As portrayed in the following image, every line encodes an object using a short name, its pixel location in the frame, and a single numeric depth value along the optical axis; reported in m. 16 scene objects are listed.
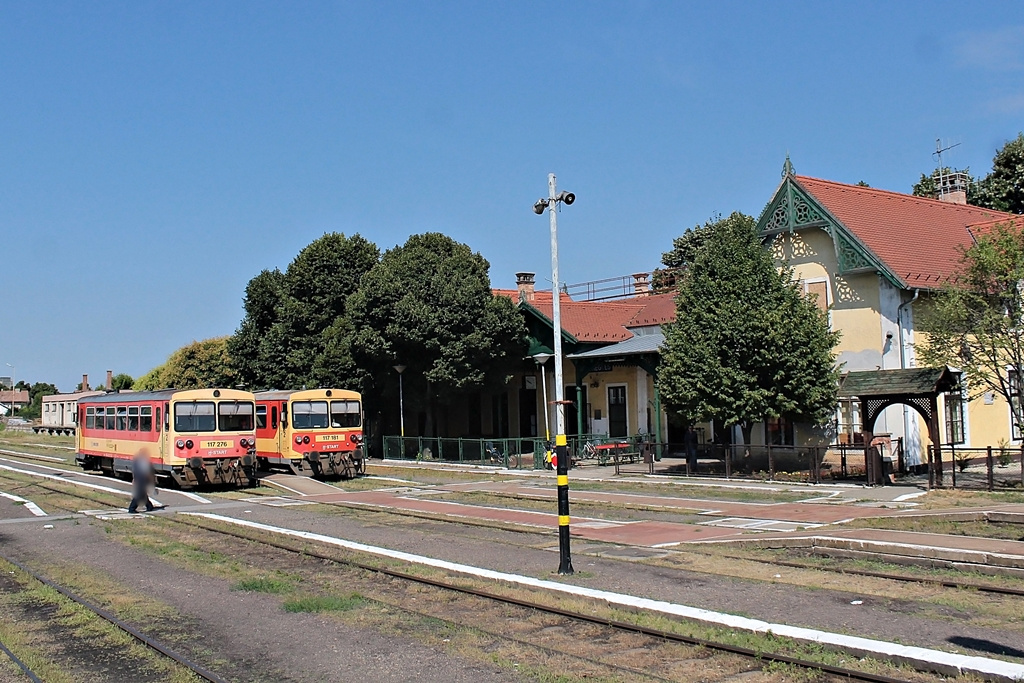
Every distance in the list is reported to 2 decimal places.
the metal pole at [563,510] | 12.97
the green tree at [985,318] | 22.52
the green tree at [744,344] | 25.48
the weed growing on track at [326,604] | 11.28
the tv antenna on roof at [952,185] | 38.88
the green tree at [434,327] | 37.00
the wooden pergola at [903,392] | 23.05
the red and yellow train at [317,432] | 29.95
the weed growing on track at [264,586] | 12.59
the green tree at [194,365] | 81.00
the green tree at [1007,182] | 47.97
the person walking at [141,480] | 21.88
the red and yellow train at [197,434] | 27.11
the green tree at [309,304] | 47.44
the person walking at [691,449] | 28.61
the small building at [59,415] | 79.25
